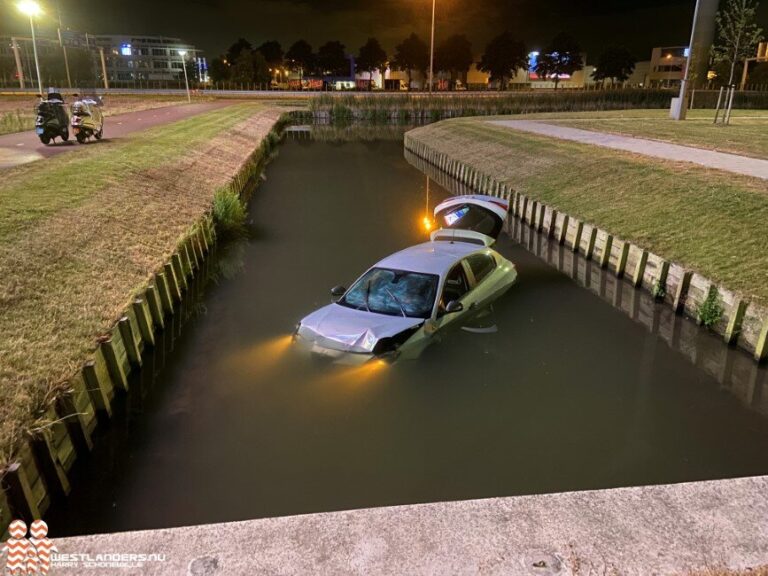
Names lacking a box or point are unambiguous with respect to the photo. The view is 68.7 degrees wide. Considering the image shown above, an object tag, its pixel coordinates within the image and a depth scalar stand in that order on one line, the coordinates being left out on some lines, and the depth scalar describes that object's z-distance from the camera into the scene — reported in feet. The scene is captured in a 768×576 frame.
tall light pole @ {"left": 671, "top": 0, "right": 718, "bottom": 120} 120.26
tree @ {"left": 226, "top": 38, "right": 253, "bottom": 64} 493.23
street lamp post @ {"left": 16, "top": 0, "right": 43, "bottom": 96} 102.72
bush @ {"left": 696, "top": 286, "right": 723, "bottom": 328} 34.12
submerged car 28.40
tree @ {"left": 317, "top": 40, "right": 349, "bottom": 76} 481.05
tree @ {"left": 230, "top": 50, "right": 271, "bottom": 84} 357.20
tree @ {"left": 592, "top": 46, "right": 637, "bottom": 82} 387.96
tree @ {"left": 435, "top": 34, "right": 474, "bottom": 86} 441.68
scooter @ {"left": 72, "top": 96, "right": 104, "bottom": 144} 73.51
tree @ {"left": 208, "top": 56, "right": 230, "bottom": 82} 410.72
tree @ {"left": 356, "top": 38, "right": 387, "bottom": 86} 469.98
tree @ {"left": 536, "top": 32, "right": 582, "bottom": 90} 421.18
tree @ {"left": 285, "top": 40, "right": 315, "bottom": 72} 486.79
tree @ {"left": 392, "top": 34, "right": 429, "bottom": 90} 451.94
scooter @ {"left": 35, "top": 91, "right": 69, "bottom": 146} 69.31
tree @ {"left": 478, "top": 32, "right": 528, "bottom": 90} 424.46
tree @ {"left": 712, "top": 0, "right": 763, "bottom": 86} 107.76
